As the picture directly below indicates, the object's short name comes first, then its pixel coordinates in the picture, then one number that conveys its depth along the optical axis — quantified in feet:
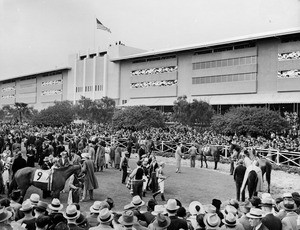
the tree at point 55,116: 194.39
